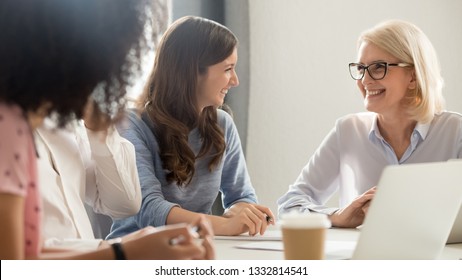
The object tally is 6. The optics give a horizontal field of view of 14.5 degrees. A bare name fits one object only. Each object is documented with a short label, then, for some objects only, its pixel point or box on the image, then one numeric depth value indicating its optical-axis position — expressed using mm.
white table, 3967
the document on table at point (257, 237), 4201
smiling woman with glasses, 4727
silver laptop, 3414
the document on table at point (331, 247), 3935
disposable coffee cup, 3355
